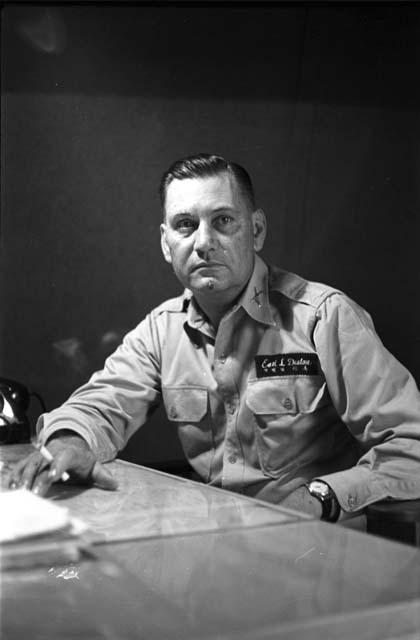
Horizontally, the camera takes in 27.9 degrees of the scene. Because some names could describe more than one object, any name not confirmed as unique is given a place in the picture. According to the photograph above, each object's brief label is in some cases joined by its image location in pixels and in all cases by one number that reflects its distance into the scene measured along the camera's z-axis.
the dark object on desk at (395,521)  1.44
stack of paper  1.08
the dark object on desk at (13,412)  2.46
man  2.01
